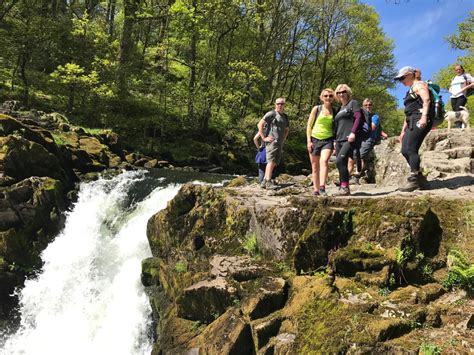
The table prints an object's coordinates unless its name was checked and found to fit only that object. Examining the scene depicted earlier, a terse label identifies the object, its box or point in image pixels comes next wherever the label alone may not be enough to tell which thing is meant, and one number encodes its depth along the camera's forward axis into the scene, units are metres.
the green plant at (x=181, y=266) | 7.63
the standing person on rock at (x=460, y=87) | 11.34
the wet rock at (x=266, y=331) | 5.25
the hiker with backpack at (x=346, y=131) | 6.73
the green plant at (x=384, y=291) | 4.96
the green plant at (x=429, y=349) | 3.86
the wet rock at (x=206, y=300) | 6.26
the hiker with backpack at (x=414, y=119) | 6.34
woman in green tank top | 7.03
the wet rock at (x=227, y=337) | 5.42
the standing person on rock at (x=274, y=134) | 8.59
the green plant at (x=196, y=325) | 6.60
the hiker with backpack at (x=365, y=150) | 10.16
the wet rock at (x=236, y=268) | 6.33
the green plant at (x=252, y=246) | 6.94
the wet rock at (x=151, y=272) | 9.04
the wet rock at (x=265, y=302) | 5.59
